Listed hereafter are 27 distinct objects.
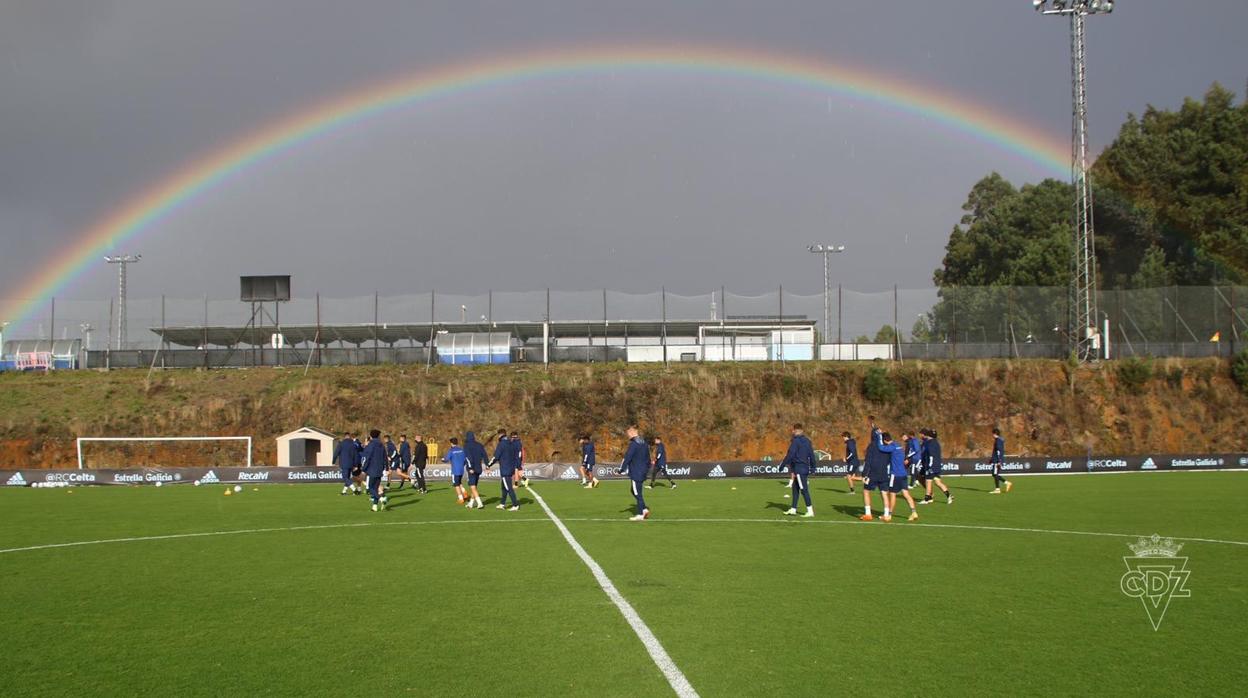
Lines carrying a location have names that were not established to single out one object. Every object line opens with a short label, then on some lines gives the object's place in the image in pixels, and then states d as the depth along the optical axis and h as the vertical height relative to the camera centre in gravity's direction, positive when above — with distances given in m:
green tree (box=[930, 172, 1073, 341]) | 57.41 +10.09
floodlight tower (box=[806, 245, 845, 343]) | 60.22 +6.51
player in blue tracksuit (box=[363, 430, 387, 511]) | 23.27 -1.81
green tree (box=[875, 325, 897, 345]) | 59.03 +3.03
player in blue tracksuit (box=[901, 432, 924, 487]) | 22.69 -1.62
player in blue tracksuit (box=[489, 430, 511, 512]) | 22.50 -1.72
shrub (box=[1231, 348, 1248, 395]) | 53.69 +0.75
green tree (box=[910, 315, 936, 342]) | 58.44 +3.25
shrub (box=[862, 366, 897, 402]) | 54.16 -0.22
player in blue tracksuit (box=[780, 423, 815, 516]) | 20.66 -1.61
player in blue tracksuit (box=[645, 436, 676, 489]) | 31.62 -2.45
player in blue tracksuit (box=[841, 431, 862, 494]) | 28.45 -2.16
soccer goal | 48.69 -3.28
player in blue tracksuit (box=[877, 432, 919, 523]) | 19.22 -1.85
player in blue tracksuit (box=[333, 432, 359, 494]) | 27.19 -1.96
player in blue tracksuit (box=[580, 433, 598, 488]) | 33.38 -2.67
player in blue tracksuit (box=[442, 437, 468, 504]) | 23.78 -1.83
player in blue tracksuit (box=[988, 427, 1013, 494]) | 28.92 -2.26
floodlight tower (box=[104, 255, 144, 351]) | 60.56 +6.37
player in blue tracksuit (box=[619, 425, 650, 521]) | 19.48 -1.56
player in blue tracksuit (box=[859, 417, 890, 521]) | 18.88 -1.64
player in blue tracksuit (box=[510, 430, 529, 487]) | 23.39 -2.92
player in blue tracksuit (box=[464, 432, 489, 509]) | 23.19 -1.79
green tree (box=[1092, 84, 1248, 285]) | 63.03 +13.98
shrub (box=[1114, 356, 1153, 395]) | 54.09 +0.50
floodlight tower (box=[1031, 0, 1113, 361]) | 42.72 +11.95
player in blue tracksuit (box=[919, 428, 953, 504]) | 24.07 -1.98
